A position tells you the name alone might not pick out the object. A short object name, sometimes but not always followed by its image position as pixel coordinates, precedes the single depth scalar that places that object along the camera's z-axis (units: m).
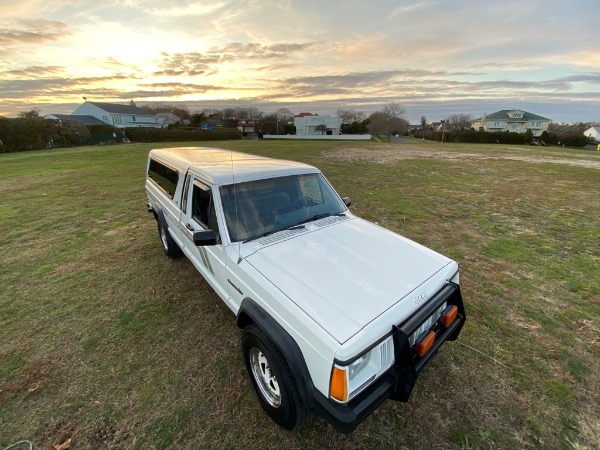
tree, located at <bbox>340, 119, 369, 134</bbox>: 67.38
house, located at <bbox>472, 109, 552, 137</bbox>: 76.12
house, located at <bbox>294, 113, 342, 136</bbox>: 68.00
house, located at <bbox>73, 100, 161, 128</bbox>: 59.78
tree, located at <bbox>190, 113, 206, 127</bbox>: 69.88
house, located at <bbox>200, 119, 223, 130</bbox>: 67.55
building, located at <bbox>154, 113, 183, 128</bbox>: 80.76
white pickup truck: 1.74
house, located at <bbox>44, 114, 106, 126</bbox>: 54.51
